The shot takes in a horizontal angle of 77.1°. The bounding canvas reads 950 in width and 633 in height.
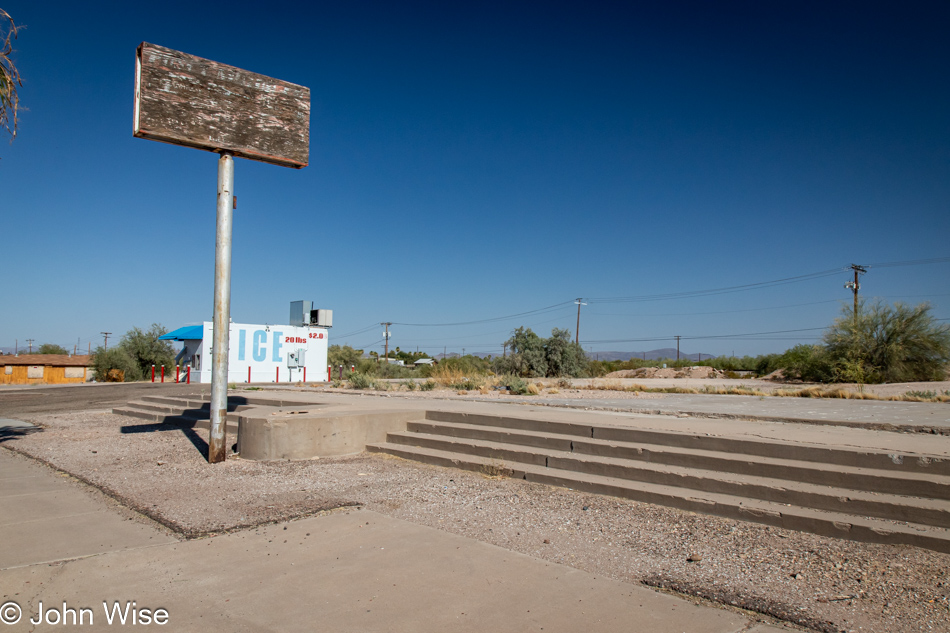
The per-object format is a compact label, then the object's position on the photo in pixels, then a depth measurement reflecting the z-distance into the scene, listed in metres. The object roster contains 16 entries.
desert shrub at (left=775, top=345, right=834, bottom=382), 29.03
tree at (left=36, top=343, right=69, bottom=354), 70.38
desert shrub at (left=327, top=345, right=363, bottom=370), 49.66
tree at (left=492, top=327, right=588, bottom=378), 39.88
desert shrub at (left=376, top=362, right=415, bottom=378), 39.01
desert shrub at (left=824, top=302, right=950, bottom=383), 27.20
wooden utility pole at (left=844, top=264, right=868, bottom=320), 48.44
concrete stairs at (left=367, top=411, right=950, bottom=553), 5.00
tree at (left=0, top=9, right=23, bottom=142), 7.61
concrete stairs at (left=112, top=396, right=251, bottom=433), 12.23
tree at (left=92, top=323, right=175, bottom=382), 34.25
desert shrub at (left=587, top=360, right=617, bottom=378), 51.06
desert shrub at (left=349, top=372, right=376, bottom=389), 21.17
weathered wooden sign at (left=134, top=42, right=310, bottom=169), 8.14
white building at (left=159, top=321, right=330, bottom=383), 33.22
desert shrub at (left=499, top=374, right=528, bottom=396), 17.83
